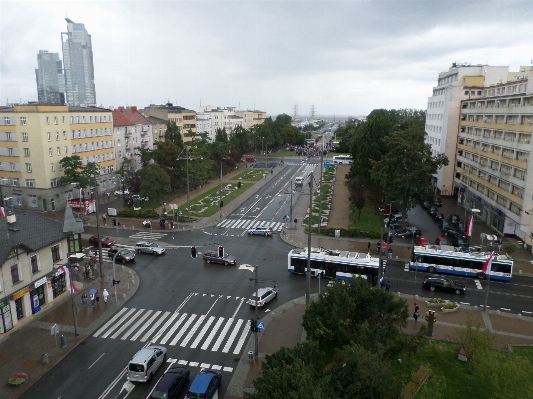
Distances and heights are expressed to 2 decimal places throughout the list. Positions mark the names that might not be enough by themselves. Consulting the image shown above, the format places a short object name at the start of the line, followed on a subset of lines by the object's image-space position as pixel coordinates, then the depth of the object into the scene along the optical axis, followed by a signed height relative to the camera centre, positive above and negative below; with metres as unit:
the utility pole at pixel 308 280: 27.40 -10.25
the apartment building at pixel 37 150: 57.38 -3.41
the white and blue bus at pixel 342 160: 115.31 -8.69
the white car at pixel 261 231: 50.37 -12.73
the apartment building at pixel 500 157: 45.34 -3.46
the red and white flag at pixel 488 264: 30.75 -10.24
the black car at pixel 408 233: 48.88 -12.49
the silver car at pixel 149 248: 43.06 -12.81
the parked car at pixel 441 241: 44.47 -12.16
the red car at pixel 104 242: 45.09 -12.71
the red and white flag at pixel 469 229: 37.88 -9.21
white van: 21.75 -12.89
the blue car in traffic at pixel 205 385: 19.56 -12.70
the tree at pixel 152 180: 59.59 -7.72
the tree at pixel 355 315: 22.20 -10.45
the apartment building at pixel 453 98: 69.12 +5.63
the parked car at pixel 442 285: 33.78 -12.97
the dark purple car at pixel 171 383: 19.78 -12.91
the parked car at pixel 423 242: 43.67 -12.12
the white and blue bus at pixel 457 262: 36.44 -12.16
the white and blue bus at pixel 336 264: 34.78 -11.84
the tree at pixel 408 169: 47.56 -4.66
